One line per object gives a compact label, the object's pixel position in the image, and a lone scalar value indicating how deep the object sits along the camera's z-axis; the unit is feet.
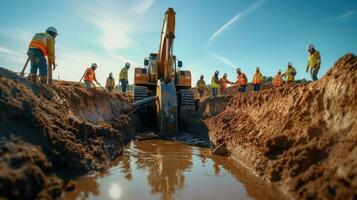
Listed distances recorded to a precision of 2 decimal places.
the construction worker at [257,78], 55.57
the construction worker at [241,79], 54.75
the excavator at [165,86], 34.96
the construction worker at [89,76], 41.88
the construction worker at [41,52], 23.77
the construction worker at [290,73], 50.96
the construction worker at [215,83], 57.99
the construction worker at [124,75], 52.65
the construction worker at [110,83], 58.70
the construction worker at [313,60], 33.40
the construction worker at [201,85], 63.86
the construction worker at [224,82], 59.93
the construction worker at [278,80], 57.82
